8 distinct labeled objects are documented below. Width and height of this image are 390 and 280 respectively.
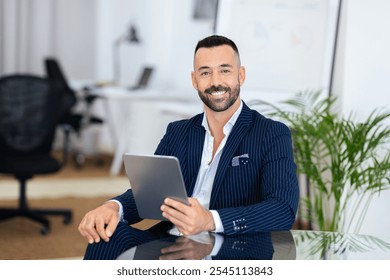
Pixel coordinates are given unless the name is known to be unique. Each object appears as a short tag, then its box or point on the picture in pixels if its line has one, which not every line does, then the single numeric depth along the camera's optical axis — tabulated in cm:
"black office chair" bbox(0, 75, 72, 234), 546
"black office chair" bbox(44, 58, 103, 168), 814
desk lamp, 874
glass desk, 204
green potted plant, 366
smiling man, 233
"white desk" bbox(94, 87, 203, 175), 717
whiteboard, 472
